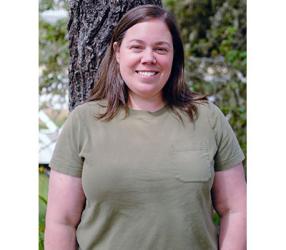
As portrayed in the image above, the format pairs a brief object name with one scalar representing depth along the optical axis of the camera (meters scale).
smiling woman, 1.55
